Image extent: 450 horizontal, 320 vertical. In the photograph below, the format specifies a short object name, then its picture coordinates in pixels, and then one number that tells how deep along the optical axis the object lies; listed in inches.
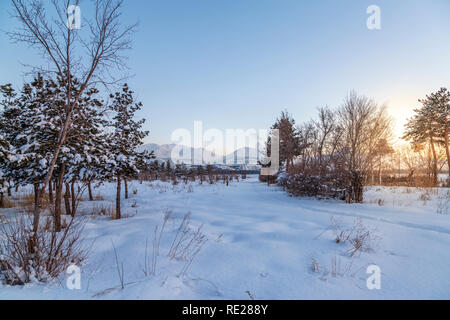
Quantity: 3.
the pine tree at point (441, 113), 709.9
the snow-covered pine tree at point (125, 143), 266.1
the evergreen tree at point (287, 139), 865.2
